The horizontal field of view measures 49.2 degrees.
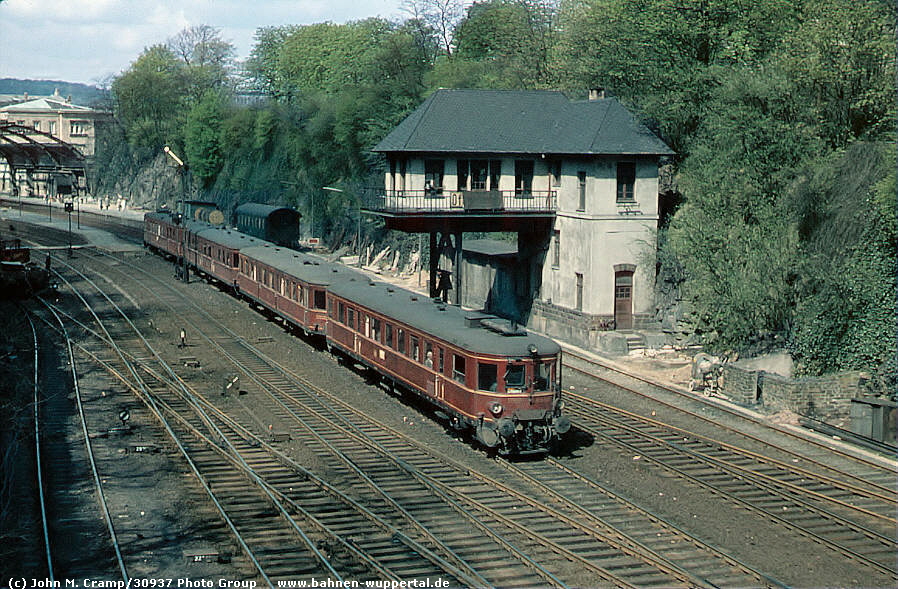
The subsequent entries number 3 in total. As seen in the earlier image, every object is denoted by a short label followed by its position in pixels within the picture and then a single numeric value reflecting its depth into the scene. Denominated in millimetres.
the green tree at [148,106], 111812
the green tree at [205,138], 96625
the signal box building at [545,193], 38438
